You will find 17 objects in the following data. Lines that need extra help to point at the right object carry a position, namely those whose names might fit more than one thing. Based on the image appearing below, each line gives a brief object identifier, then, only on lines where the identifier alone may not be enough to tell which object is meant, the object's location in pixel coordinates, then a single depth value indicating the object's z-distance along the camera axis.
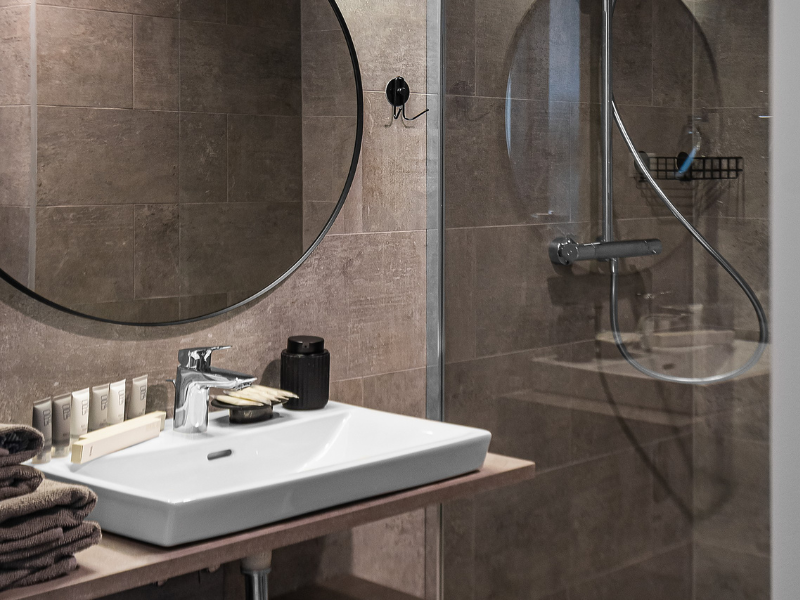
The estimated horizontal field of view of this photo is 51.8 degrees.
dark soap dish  1.57
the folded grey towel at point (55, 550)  0.97
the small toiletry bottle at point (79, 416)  1.34
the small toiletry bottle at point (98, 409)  1.40
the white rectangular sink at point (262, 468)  1.10
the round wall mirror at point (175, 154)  1.40
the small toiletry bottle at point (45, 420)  1.29
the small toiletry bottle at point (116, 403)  1.42
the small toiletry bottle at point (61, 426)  1.30
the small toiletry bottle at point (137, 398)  1.49
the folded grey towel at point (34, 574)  0.96
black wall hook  1.96
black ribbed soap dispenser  1.68
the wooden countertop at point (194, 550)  1.01
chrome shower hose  1.42
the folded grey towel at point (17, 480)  0.98
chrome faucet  1.48
